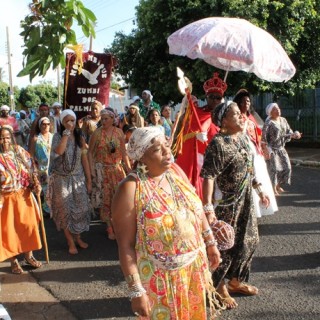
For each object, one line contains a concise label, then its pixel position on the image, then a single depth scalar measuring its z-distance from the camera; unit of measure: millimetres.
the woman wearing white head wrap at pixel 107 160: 6309
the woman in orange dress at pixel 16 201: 4914
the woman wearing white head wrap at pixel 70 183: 5758
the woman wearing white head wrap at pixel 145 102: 10266
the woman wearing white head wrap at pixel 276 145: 8367
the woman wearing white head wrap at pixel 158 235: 2553
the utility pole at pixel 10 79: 26464
